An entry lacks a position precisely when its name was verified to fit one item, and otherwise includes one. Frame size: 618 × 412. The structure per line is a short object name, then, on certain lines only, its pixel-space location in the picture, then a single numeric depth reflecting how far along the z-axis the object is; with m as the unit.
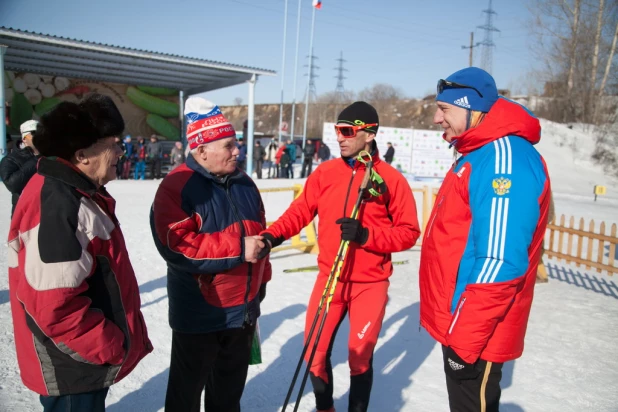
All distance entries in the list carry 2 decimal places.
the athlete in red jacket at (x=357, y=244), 2.88
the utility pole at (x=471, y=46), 37.39
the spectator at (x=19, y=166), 4.15
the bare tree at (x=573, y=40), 32.78
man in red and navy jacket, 2.33
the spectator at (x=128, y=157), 17.53
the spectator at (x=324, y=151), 21.89
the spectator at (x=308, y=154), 20.83
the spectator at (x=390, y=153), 21.47
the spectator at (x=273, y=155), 21.14
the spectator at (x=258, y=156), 20.38
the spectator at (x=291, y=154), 20.62
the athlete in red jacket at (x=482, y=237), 1.81
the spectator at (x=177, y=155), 17.48
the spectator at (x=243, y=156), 18.56
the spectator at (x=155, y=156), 18.22
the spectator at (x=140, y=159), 18.09
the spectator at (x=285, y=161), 20.23
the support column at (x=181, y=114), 22.66
